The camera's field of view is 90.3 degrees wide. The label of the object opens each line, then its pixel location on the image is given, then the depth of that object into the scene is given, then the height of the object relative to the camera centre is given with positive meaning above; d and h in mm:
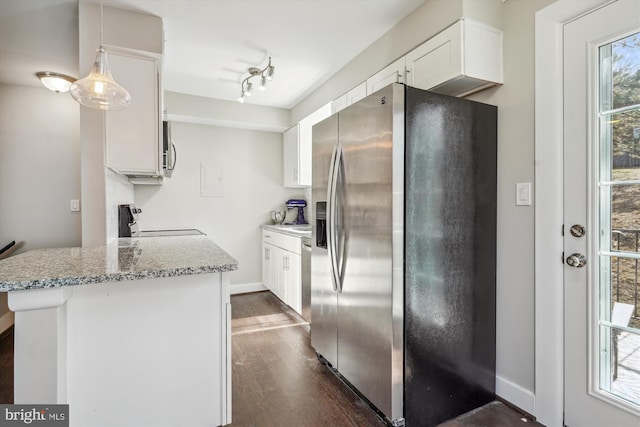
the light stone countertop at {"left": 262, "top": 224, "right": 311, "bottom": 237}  3131 -202
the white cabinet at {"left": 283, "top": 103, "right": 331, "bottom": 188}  3840 +756
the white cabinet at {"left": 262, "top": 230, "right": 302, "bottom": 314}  3221 -631
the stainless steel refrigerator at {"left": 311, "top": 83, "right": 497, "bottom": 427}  1577 -213
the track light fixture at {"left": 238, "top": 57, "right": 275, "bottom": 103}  2866 +1319
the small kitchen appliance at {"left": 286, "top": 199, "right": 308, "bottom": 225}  4418 +76
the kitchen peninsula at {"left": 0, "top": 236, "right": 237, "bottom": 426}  1122 -506
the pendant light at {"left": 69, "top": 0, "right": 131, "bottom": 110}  1523 +605
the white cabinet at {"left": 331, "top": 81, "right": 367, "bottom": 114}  2664 +1020
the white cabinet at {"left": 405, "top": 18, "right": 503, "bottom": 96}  1764 +878
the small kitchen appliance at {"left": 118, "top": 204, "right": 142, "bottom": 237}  2451 -72
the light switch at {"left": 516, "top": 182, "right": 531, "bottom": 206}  1747 +94
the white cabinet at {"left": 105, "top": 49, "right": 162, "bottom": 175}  2055 +599
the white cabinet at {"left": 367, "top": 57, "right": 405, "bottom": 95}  2207 +1002
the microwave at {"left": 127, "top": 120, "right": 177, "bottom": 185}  2268 +468
